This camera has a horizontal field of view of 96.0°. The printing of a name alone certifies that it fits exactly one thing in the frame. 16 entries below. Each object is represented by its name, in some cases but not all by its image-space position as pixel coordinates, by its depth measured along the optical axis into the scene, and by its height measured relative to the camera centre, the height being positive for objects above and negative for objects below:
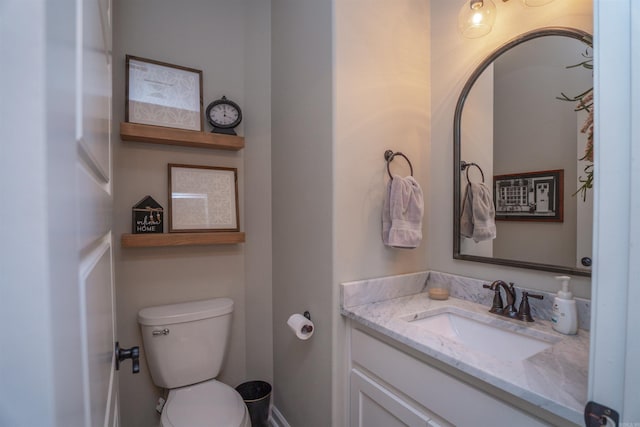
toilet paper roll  1.30 -0.54
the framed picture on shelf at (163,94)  1.54 +0.64
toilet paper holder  1.32 -0.55
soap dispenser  0.95 -0.34
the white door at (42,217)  0.22 -0.01
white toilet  1.34 -0.76
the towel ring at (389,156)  1.35 +0.25
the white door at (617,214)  0.47 -0.01
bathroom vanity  0.69 -0.46
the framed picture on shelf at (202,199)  1.64 +0.06
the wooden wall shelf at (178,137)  1.46 +0.39
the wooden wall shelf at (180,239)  1.45 -0.17
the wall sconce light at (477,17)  1.19 +0.80
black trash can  1.63 -1.12
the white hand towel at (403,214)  1.26 -0.03
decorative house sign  1.53 -0.05
